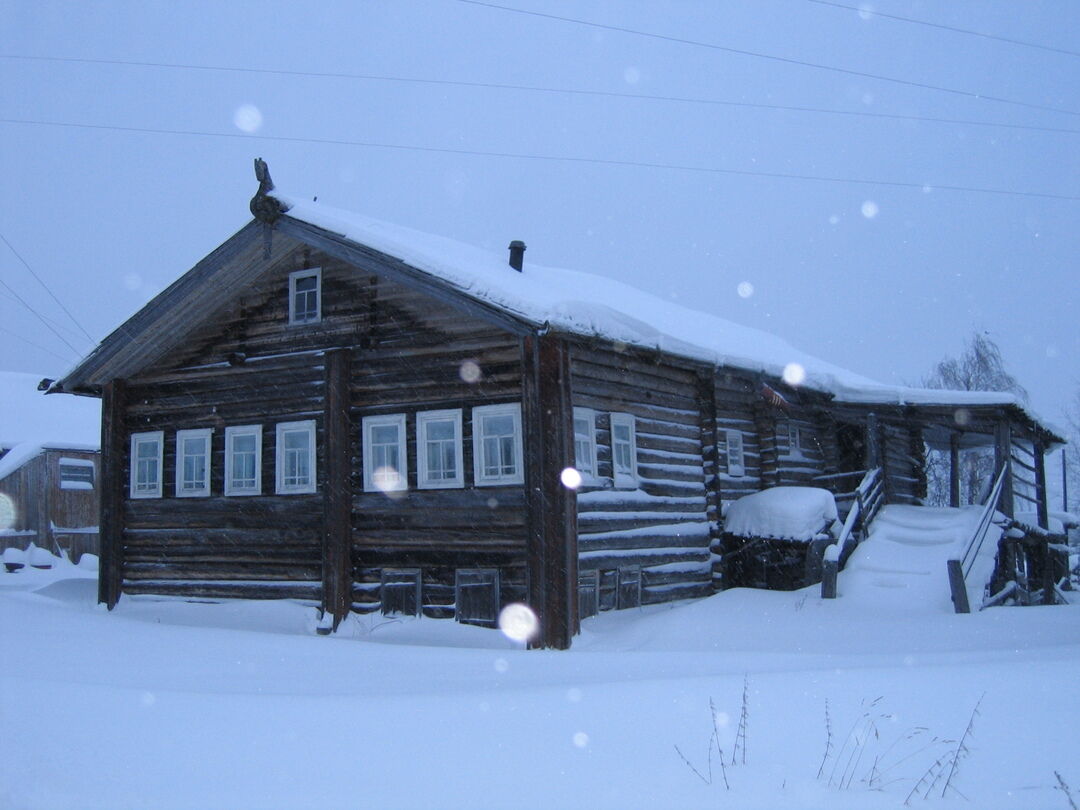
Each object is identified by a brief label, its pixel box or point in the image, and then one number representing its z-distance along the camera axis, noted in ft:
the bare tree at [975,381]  139.33
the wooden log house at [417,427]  45.01
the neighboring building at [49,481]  98.43
